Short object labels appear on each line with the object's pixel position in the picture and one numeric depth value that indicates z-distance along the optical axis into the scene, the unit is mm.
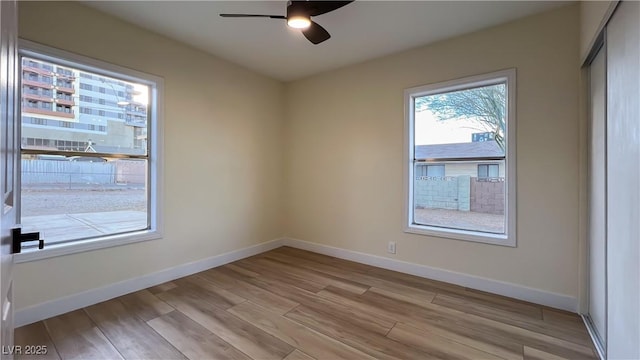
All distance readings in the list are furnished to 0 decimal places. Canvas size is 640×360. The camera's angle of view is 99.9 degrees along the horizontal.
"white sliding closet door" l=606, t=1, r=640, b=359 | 1310
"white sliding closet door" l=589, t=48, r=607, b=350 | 1851
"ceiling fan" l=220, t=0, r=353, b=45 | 2000
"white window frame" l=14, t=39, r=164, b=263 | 2201
